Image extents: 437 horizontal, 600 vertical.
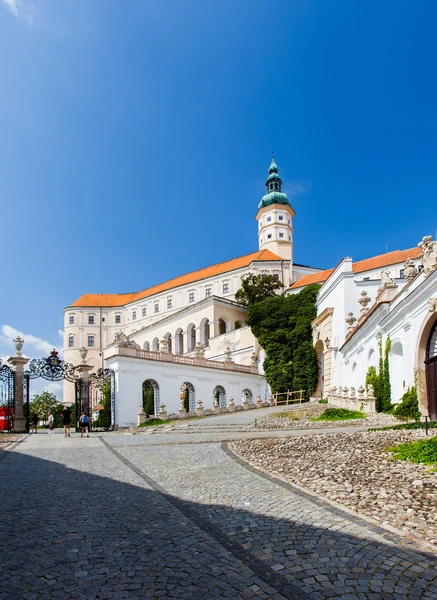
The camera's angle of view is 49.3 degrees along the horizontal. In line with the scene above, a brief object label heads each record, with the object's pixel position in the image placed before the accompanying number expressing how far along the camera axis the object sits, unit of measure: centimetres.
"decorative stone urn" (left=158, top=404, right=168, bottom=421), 2971
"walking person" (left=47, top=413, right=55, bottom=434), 2838
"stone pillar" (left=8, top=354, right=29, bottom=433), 2473
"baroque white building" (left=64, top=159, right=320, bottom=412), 6188
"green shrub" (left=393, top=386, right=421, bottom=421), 1909
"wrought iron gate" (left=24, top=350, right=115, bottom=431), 2655
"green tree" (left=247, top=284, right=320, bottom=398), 4403
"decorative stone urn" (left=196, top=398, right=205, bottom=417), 3213
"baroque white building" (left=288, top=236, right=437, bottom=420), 1864
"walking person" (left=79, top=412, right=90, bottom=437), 2164
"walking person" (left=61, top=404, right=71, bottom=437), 2236
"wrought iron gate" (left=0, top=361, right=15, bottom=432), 2459
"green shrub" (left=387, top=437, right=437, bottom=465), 862
